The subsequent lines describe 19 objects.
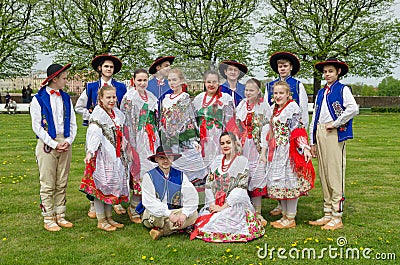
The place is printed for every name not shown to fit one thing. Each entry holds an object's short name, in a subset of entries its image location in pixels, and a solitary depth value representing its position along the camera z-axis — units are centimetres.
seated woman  534
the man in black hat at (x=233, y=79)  512
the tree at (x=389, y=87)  4595
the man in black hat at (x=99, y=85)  621
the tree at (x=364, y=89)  4988
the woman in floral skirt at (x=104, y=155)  562
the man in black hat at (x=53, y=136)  563
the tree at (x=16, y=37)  3058
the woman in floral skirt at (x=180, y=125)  496
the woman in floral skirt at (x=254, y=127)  540
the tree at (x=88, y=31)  2861
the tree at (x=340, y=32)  2828
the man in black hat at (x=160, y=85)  515
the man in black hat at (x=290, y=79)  604
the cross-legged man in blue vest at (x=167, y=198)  532
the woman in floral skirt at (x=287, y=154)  572
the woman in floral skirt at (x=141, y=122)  556
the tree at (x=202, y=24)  2786
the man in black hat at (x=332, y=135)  576
